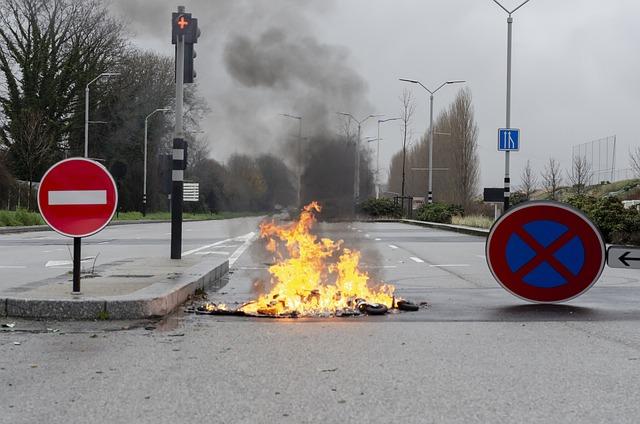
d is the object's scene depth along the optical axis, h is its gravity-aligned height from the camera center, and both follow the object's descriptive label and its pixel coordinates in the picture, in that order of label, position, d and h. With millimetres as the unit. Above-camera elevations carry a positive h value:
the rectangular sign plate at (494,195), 28262 +490
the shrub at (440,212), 44438 -309
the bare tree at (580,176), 58031 +2702
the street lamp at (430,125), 47850 +5297
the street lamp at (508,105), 28391 +4037
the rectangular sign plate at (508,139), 28625 +2627
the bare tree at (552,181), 57625 +2217
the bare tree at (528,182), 60256 +2145
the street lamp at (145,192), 54669 +654
